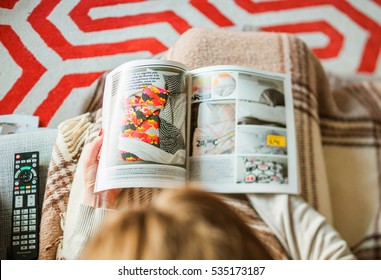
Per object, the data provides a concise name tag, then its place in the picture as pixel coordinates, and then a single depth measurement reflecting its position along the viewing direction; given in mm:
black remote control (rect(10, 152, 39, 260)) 600
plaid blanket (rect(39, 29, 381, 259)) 626
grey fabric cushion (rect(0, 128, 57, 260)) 615
